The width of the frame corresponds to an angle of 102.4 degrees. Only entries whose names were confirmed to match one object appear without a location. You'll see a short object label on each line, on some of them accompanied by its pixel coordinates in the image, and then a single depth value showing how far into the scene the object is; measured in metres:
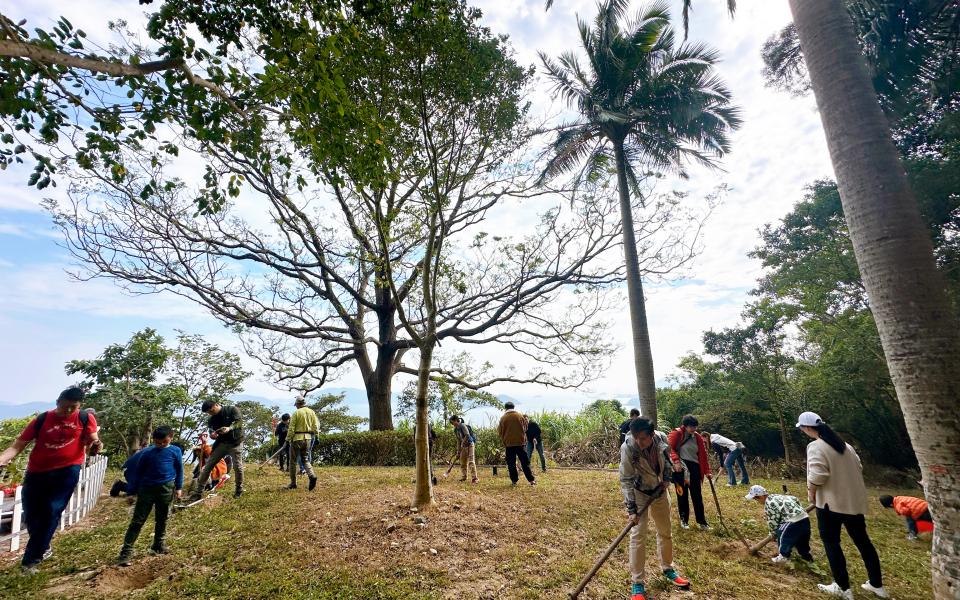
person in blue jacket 4.66
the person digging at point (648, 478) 4.30
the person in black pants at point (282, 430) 10.94
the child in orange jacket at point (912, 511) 5.97
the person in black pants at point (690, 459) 6.17
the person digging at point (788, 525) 4.79
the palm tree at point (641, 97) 10.95
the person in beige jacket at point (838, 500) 4.06
